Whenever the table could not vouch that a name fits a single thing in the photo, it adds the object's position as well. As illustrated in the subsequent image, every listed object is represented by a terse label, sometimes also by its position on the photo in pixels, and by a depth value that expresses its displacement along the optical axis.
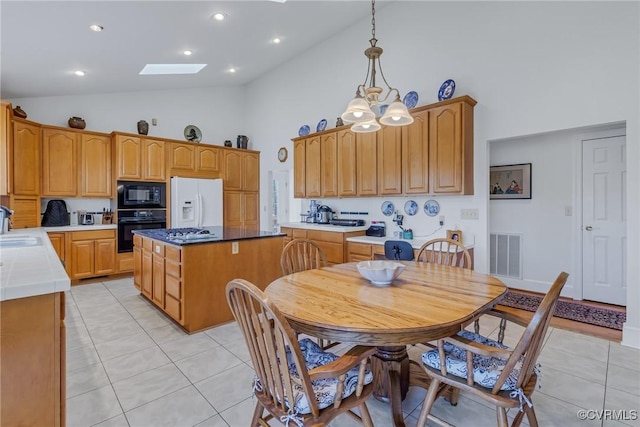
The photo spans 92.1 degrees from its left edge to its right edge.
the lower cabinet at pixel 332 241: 4.29
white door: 3.47
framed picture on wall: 4.18
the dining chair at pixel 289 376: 1.12
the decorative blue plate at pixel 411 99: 3.98
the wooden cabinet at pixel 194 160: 5.50
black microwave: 4.90
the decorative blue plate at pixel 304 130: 5.46
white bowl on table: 1.80
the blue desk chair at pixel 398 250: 3.34
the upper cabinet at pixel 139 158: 4.90
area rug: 3.11
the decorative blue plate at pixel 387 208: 4.43
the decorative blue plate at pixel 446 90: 3.64
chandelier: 2.21
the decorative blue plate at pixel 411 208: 4.15
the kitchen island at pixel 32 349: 1.20
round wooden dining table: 1.26
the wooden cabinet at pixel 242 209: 6.20
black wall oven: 4.90
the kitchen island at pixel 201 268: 2.90
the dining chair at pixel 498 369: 1.20
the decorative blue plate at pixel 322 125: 5.16
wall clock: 6.05
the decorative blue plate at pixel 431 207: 3.92
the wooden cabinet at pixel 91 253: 4.52
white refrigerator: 5.32
